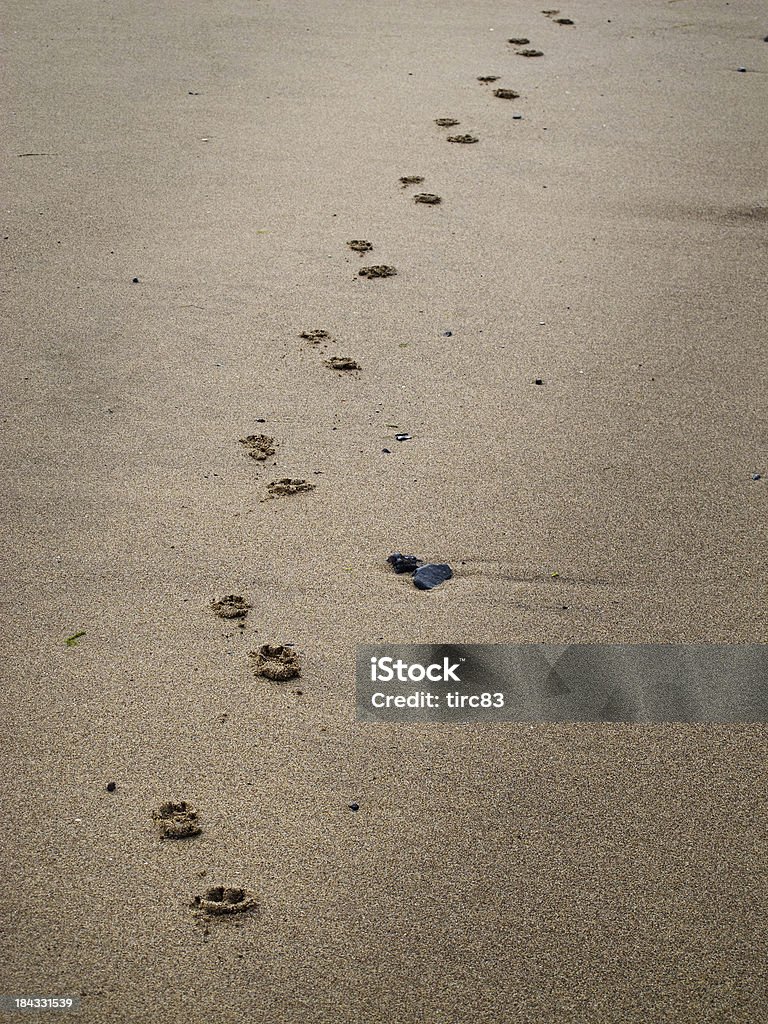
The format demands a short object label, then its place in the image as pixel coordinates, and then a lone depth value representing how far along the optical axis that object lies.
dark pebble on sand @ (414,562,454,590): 2.96
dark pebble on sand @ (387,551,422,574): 3.01
